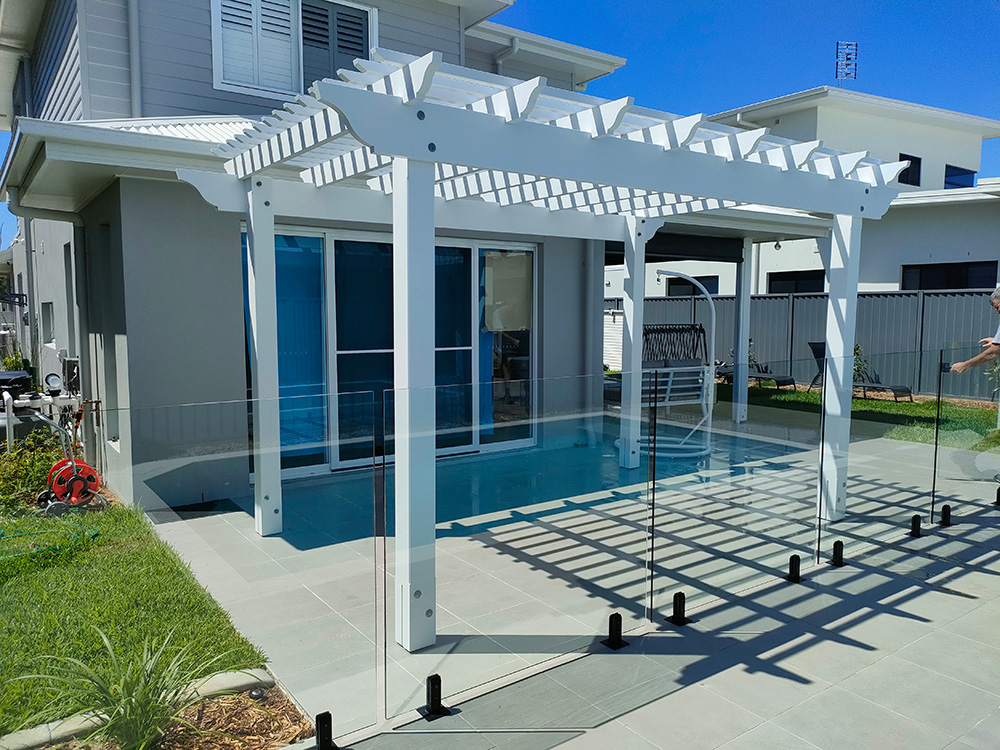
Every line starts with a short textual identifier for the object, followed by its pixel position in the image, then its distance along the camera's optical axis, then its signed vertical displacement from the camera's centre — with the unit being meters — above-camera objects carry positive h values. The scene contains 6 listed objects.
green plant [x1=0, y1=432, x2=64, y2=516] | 2.99 -0.61
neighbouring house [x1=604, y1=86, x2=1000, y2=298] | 14.34 +2.36
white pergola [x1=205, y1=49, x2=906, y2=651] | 3.44 +0.97
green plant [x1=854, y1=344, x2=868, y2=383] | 10.23 -0.65
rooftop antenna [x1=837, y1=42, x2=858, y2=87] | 22.83 +8.30
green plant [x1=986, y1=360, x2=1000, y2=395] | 6.55 -0.44
